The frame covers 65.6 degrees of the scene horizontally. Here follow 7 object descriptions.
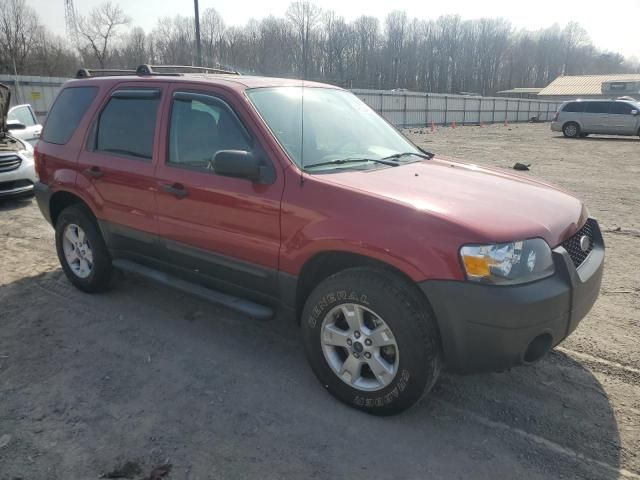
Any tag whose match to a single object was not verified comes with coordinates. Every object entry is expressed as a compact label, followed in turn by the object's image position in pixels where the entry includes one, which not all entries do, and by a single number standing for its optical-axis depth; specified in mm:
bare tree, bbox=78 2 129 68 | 58062
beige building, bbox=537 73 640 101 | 72875
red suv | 2549
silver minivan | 23734
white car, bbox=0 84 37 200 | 8578
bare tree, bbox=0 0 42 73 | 53219
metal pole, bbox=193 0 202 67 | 17375
